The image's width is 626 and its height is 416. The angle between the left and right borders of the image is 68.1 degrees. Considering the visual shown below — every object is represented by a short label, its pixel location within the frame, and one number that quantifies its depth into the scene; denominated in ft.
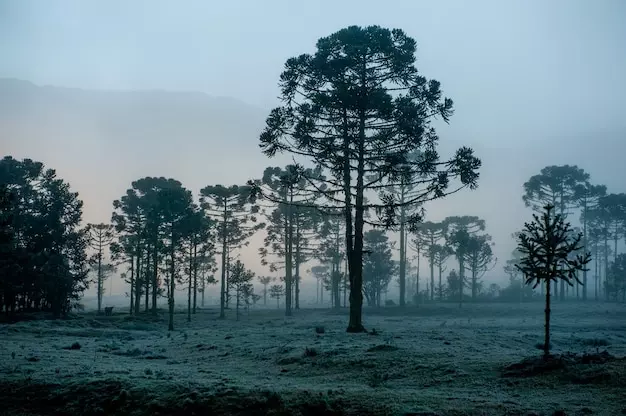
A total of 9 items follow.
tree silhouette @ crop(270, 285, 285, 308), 239.42
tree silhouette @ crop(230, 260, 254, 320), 160.97
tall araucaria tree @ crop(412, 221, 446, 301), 233.35
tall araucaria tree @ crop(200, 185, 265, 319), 171.12
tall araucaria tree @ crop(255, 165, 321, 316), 172.14
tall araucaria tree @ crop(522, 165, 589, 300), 209.77
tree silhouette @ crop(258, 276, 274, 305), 327.43
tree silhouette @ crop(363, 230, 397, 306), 203.82
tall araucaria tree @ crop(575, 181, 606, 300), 210.18
